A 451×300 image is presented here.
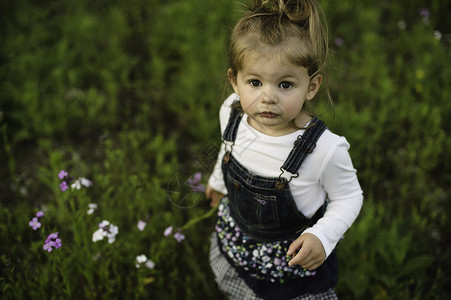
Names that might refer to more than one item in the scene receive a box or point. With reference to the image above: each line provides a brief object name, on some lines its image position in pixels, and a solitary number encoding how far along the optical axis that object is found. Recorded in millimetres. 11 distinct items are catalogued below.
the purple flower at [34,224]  1565
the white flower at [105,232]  1572
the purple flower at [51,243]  1466
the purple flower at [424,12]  3047
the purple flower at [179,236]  1804
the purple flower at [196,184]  1972
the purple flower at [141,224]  1735
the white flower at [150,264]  1745
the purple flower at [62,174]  1571
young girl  1235
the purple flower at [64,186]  1544
